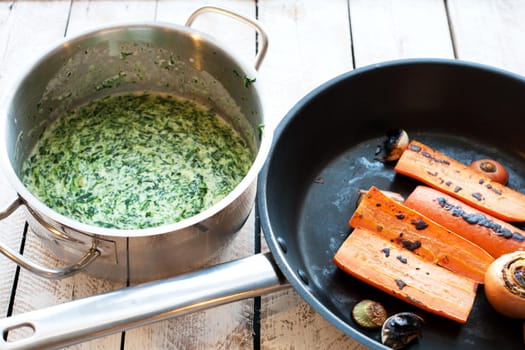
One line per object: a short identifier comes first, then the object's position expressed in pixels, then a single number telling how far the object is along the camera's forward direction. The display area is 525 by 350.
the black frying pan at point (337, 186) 0.89
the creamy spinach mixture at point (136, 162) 1.07
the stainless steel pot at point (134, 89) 0.91
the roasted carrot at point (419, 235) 1.04
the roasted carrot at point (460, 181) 1.11
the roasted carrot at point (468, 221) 1.06
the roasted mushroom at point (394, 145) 1.19
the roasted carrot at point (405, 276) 0.99
